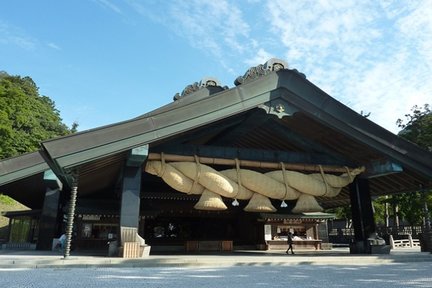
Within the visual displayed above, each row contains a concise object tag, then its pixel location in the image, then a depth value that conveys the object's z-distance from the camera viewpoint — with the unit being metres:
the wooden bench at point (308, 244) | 21.45
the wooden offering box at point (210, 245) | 17.88
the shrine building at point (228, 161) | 10.31
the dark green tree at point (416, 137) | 22.85
